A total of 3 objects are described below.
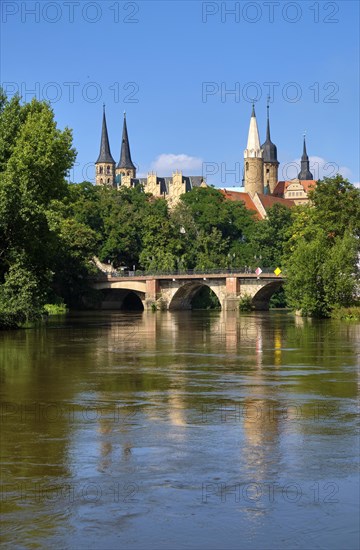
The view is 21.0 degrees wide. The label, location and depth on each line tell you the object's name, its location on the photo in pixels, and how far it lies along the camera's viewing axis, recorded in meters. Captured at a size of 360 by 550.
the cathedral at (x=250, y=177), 168.50
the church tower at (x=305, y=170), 196.62
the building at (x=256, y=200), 153.55
